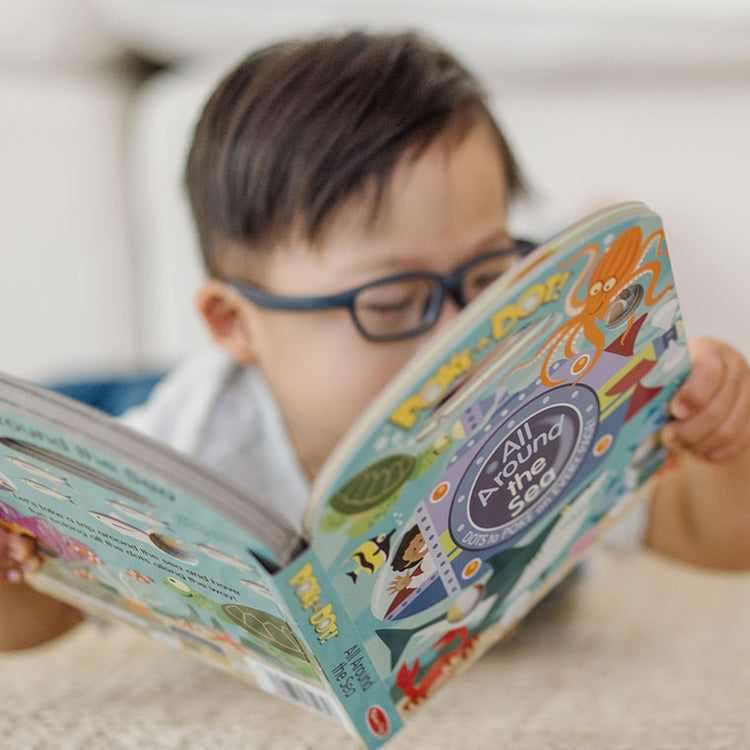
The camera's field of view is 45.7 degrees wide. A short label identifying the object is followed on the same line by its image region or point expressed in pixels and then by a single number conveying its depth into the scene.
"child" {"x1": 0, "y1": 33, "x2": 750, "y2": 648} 0.61
